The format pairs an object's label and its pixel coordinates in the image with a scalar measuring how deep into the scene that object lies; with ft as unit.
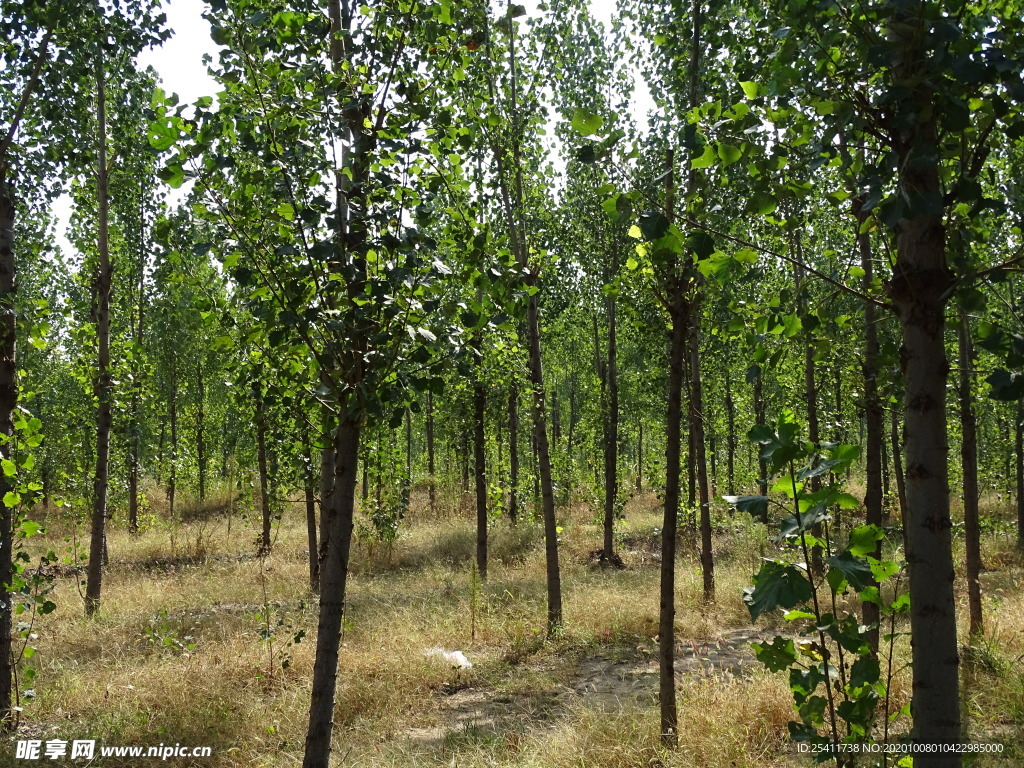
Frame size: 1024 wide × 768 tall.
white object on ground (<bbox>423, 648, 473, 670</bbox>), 22.95
